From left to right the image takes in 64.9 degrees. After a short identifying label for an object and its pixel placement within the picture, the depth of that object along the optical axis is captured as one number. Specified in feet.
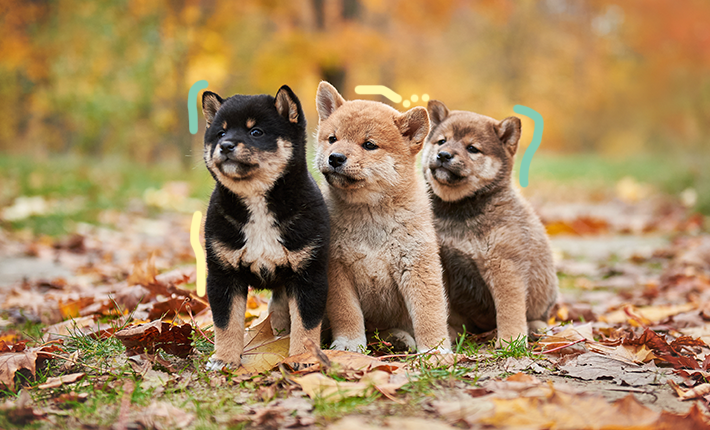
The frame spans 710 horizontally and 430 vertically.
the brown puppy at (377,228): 10.95
